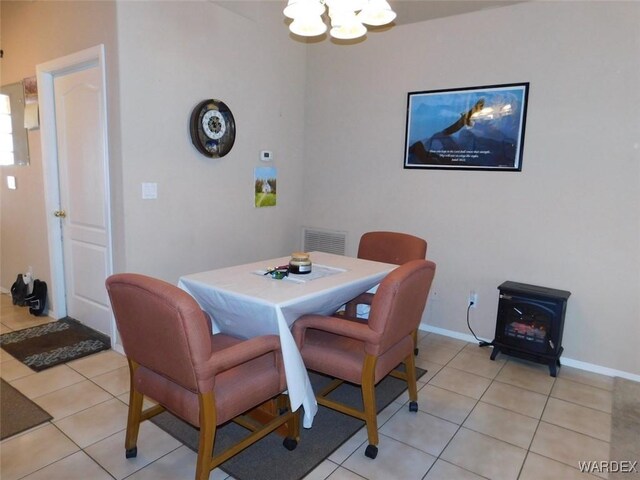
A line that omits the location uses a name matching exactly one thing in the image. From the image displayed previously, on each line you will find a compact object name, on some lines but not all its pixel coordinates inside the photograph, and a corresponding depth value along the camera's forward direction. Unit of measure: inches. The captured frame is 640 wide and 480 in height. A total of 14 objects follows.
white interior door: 120.6
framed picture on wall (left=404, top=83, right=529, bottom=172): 124.9
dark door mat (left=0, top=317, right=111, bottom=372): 117.6
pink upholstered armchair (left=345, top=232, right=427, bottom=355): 118.8
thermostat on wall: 153.7
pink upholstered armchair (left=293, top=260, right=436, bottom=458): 75.7
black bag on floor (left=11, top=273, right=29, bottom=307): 153.1
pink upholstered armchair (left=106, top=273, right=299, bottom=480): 60.0
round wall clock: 126.3
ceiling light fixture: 81.1
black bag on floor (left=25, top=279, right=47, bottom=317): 148.3
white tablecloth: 74.8
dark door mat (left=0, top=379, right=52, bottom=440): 86.1
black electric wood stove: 115.2
